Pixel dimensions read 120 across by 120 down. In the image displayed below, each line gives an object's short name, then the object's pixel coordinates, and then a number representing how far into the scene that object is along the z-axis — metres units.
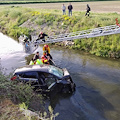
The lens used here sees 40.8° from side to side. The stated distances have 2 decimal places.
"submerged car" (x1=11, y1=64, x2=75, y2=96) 8.80
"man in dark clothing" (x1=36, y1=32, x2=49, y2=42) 14.09
